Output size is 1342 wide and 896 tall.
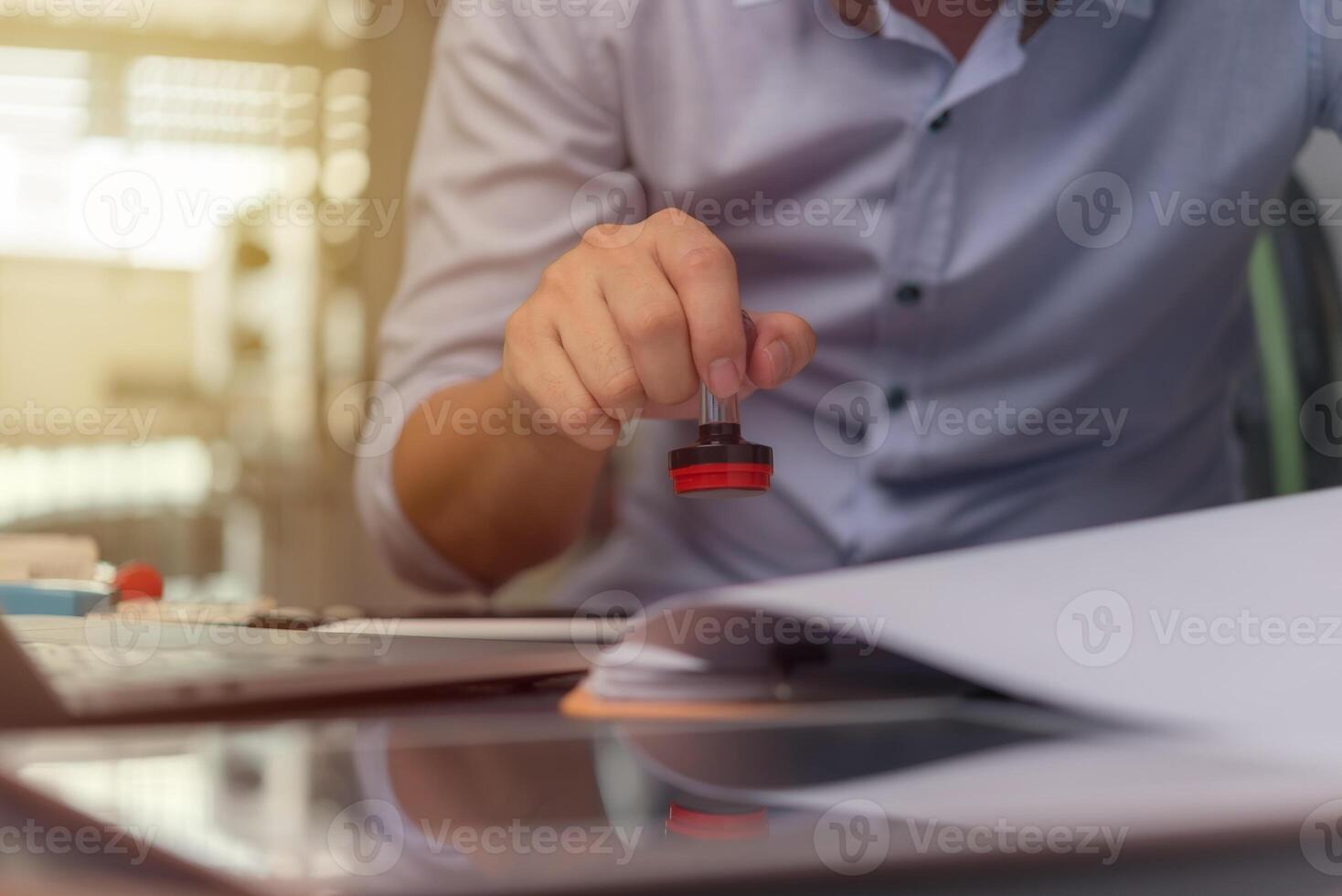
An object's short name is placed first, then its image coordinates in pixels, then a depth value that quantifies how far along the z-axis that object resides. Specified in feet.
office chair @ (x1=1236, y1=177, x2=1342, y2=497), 7.03
